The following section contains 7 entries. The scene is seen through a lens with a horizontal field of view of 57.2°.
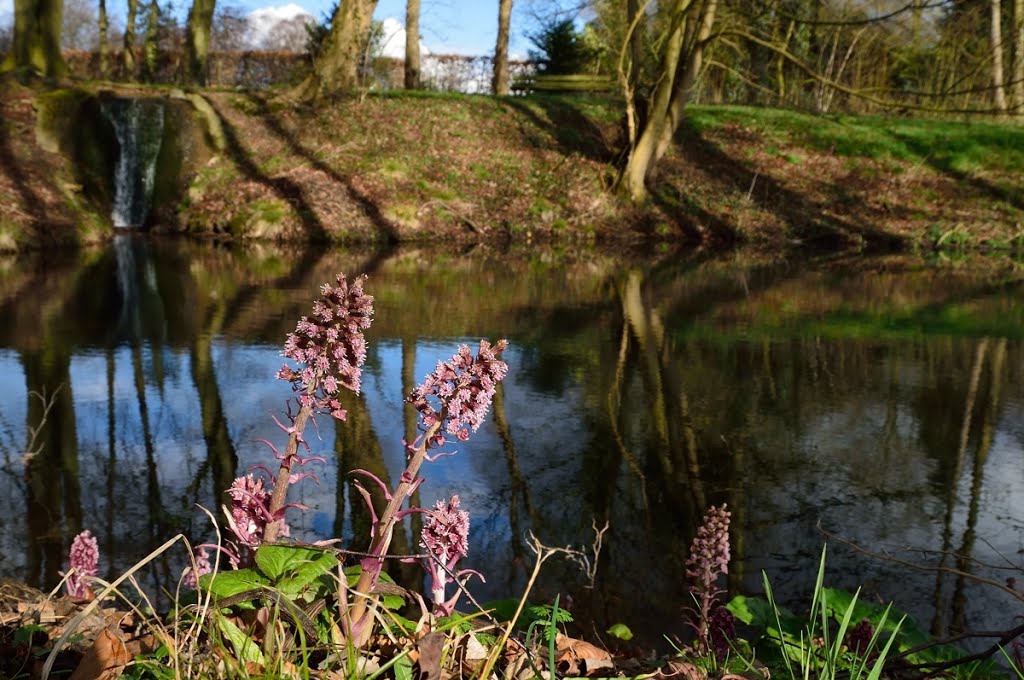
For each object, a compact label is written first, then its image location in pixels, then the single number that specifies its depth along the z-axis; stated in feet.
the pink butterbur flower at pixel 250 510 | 7.13
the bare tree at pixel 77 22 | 210.79
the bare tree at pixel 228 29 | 154.78
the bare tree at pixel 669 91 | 63.46
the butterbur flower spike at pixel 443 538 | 7.46
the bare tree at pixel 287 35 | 175.63
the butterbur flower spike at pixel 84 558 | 9.15
